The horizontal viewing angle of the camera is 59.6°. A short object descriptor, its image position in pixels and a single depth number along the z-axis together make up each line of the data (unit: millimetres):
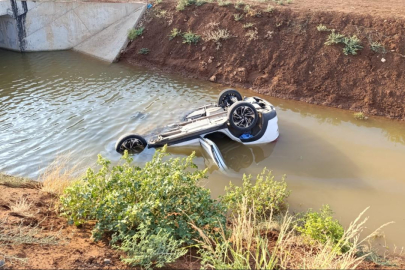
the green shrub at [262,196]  6777
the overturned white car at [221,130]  9570
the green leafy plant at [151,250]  4457
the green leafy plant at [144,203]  5016
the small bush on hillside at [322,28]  14930
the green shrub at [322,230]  5891
